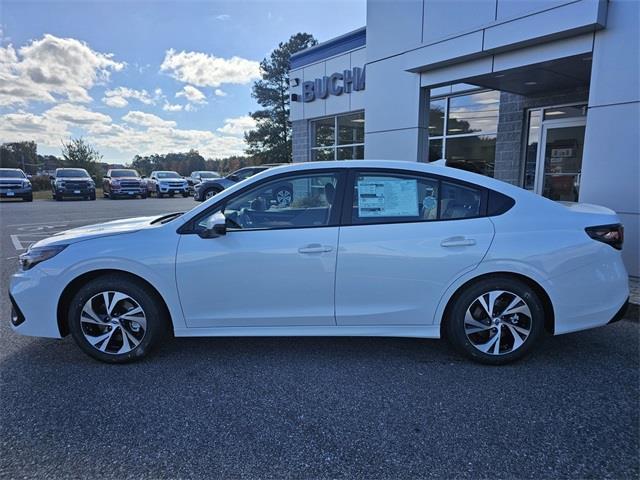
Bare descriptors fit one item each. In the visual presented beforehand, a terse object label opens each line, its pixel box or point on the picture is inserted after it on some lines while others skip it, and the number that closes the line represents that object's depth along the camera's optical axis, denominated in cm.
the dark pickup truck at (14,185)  2075
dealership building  546
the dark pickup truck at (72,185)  2309
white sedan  325
